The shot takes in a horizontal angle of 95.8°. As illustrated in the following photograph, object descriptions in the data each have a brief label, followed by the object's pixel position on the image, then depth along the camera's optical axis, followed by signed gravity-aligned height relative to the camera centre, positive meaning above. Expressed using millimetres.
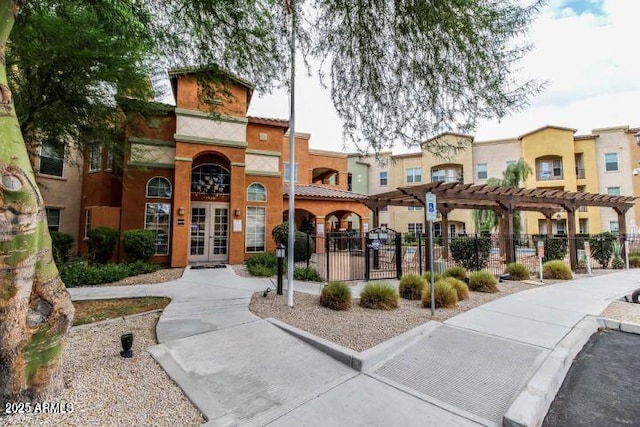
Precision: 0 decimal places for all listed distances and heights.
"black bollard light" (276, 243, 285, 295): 7230 -748
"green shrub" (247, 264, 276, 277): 10078 -1383
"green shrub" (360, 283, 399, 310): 6137 -1429
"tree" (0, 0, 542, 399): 2533 +2872
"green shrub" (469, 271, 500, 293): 8000 -1459
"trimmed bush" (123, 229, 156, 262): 10750 -452
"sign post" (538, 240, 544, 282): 9187 -658
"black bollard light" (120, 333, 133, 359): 3754 -1468
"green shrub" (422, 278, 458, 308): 6298 -1457
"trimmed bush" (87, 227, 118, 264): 10844 -381
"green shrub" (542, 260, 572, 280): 10148 -1431
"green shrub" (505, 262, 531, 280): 10075 -1451
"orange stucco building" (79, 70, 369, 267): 11594 +2205
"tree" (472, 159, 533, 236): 24688 +4212
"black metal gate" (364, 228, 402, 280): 10023 -729
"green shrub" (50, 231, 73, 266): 11484 -449
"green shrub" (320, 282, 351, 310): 6082 -1394
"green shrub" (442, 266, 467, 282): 8961 -1325
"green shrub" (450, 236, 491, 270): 12895 -941
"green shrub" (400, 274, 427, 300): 7117 -1387
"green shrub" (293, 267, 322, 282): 9748 -1490
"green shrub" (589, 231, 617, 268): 13508 -854
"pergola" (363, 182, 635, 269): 10398 +1408
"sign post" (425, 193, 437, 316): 6125 +500
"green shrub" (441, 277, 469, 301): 7062 -1419
